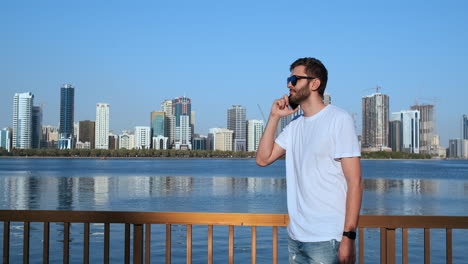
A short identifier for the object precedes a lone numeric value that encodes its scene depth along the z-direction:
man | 1.96
